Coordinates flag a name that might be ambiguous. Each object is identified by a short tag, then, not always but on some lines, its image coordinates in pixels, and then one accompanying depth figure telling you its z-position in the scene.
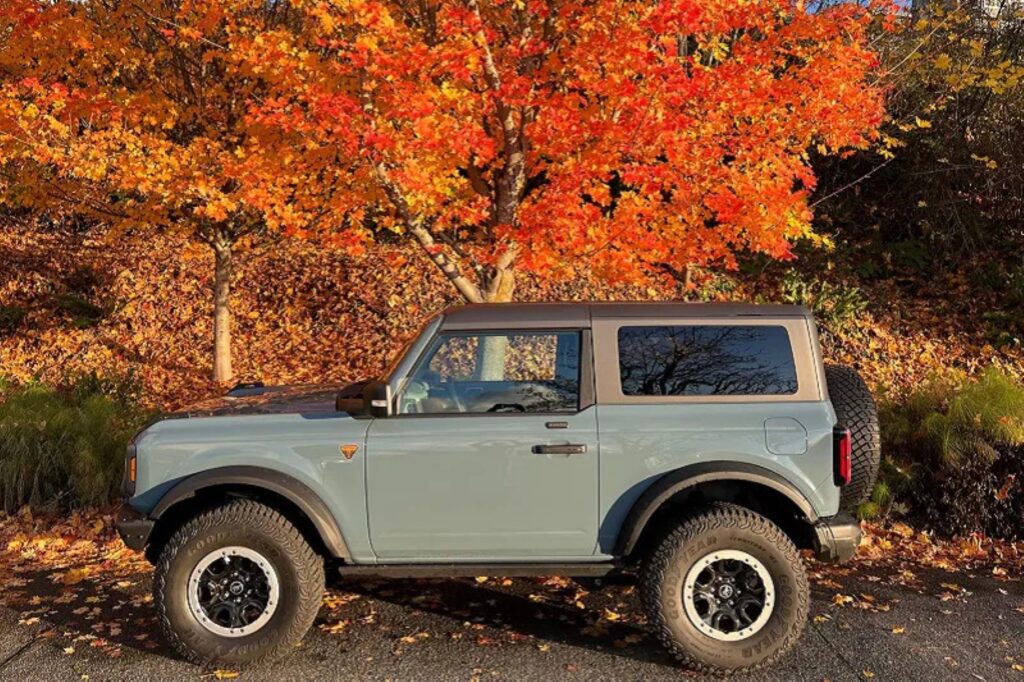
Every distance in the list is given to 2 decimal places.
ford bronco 3.73
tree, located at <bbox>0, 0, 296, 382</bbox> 7.36
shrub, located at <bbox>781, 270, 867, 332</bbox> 11.80
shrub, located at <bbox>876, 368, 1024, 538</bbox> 5.67
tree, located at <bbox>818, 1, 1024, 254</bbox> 11.93
